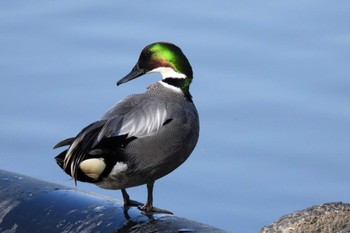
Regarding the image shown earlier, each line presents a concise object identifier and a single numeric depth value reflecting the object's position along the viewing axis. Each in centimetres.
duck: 833
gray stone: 688
